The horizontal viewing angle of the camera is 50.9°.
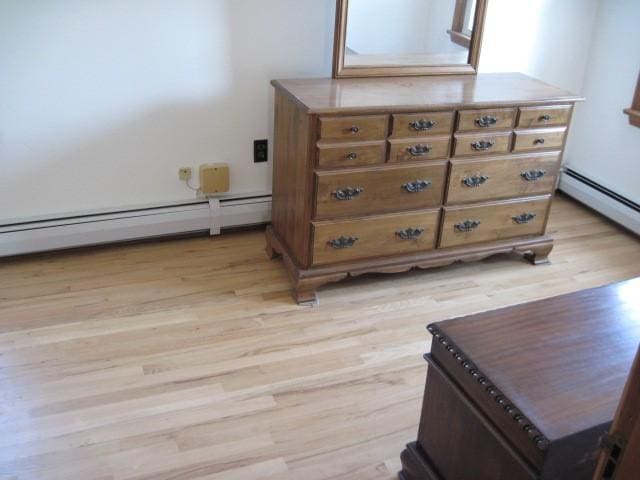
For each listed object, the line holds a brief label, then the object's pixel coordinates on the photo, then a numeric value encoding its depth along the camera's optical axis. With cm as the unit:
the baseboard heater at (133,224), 286
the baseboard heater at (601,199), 346
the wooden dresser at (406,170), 256
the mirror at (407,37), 283
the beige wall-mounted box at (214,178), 304
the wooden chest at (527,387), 137
